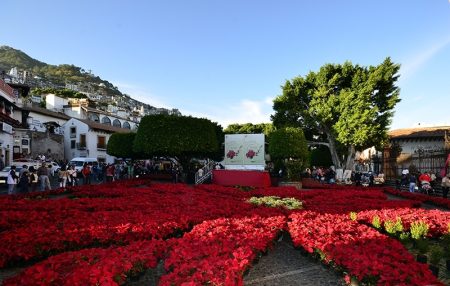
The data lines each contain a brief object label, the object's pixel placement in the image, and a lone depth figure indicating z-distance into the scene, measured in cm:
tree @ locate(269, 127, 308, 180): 3222
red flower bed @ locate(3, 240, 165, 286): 466
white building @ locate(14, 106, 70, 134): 5626
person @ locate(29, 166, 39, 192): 2214
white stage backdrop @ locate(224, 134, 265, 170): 3066
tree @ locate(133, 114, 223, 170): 3231
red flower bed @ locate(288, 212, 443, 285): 489
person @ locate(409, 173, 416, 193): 2513
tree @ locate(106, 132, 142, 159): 4175
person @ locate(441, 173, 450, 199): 2105
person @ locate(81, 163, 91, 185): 2592
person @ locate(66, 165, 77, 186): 2483
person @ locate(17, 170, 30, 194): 1898
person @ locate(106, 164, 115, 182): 2869
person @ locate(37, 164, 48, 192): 2031
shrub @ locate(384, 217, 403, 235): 850
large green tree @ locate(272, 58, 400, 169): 3784
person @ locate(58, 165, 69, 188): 2334
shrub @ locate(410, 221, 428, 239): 791
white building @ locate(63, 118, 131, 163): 5972
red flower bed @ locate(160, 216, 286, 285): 483
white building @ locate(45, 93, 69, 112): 7219
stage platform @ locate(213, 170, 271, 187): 2620
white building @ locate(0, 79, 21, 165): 3527
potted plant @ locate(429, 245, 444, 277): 625
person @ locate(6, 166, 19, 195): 1912
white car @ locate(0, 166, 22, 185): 2622
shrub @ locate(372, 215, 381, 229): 920
